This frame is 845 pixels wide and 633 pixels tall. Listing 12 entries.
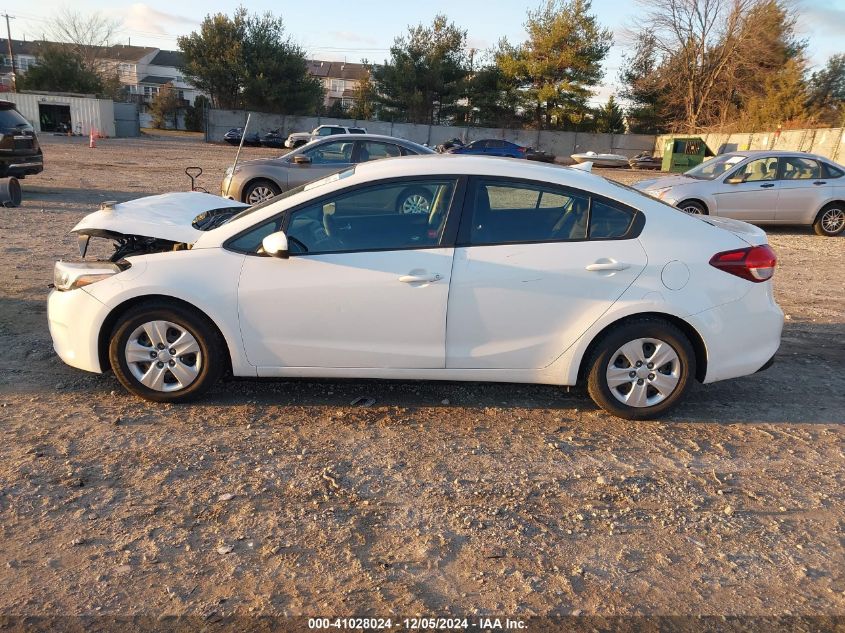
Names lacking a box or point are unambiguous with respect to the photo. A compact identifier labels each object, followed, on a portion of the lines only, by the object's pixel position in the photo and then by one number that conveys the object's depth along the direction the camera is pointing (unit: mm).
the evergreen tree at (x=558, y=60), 48656
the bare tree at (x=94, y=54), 64500
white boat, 41603
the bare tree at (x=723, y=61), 46094
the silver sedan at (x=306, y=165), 12414
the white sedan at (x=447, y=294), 4039
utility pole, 52219
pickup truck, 31253
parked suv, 13078
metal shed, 43219
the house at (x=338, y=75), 105625
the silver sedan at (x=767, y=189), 11773
